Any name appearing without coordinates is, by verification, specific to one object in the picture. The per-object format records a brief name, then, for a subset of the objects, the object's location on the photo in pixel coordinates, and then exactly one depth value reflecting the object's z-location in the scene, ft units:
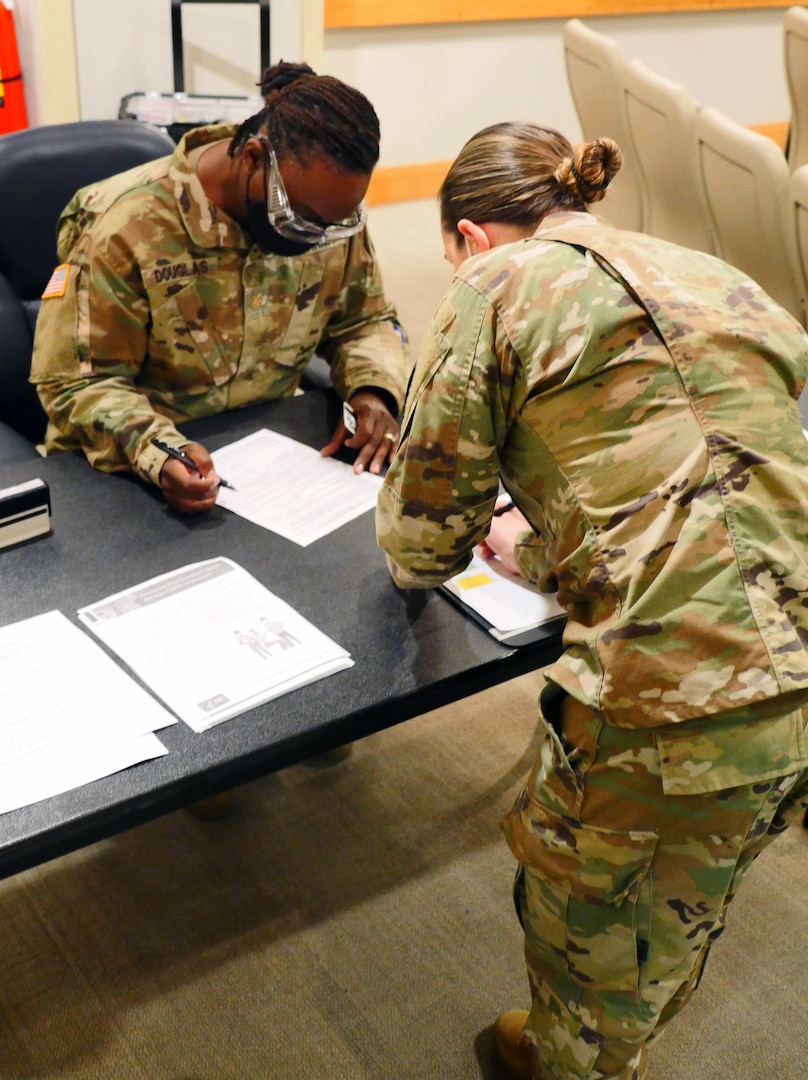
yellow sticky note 4.80
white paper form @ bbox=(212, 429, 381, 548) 5.17
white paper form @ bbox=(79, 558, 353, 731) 4.08
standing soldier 3.36
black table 3.62
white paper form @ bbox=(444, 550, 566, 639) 4.59
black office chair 6.59
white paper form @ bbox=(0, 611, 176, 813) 3.66
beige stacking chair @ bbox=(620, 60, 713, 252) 10.83
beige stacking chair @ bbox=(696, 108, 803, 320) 9.35
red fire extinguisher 11.73
